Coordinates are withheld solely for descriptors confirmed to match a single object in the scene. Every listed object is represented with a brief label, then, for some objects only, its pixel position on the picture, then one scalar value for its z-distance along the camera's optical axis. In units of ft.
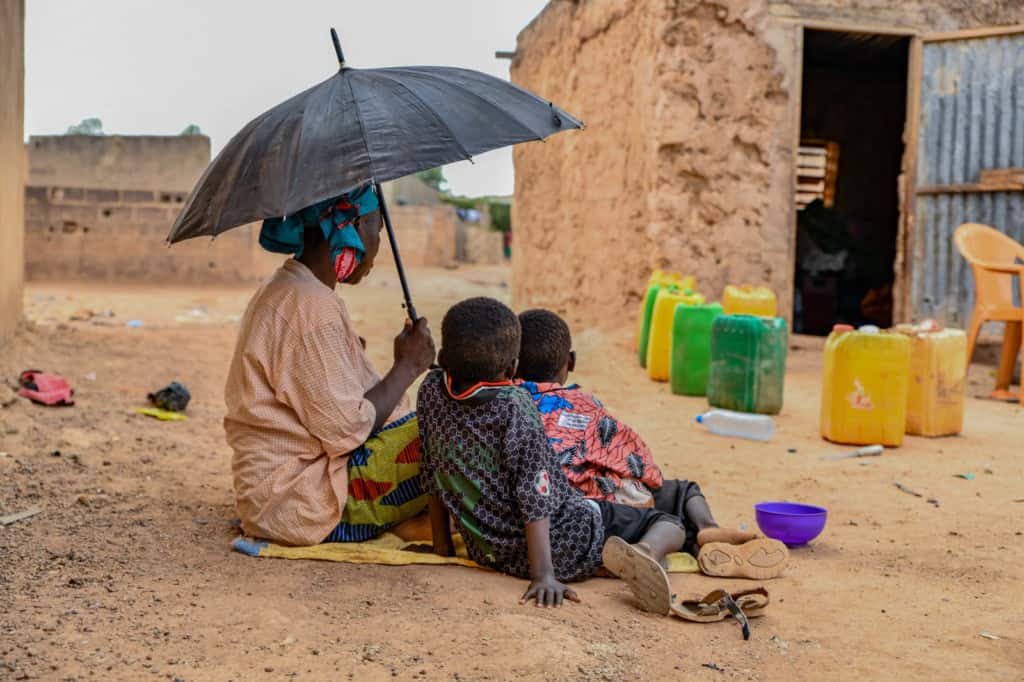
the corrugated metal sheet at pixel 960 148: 28.76
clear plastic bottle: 17.79
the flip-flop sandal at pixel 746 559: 9.60
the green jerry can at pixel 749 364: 19.81
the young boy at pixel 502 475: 8.76
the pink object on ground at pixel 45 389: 17.19
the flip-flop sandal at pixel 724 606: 8.29
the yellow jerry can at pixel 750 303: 24.58
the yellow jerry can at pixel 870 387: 16.88
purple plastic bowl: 10.88
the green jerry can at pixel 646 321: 26.23
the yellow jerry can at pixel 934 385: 17.81
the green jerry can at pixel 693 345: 22.03
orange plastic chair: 22.31
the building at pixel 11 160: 20.01
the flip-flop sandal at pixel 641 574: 8.24
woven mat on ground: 9.61
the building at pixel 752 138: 28.58
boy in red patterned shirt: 9.65
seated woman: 9.56
